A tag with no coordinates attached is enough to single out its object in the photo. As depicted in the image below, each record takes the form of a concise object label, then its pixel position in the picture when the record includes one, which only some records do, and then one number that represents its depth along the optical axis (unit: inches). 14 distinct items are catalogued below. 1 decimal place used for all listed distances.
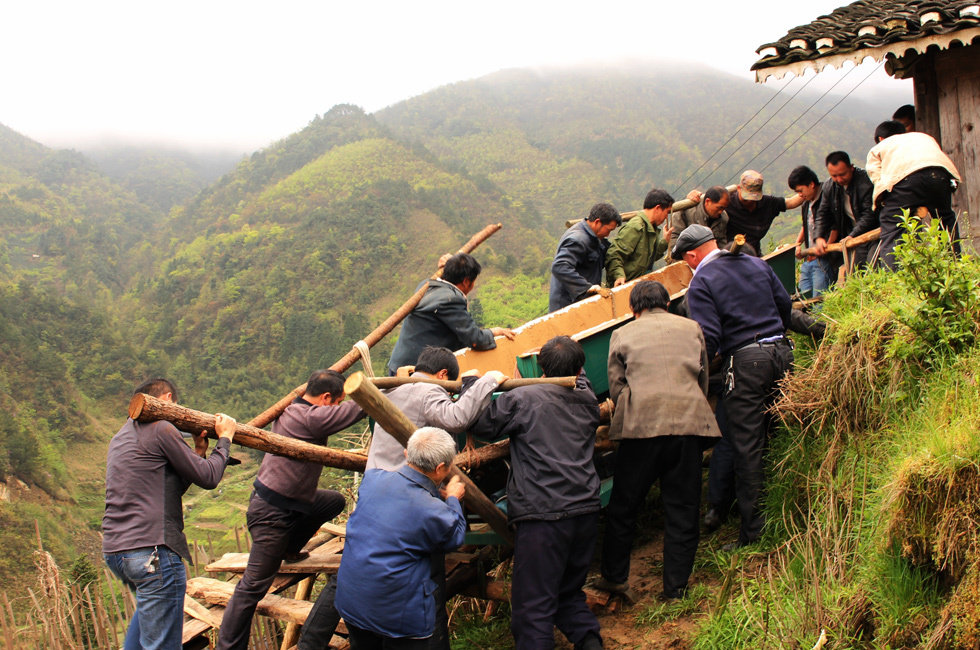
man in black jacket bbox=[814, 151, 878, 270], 219.3
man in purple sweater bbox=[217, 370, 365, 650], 164.1
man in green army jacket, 241.3
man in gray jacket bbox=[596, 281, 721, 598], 155.9
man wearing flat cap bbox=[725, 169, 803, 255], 242.5
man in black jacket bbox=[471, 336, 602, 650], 144.4
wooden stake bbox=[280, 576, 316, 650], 198.9
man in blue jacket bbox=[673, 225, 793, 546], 165.8
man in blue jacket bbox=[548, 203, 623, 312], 233.9
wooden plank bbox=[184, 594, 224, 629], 201.4
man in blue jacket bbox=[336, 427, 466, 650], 127.6
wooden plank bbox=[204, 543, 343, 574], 193.2
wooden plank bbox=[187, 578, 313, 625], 187.2
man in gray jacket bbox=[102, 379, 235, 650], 146.9
